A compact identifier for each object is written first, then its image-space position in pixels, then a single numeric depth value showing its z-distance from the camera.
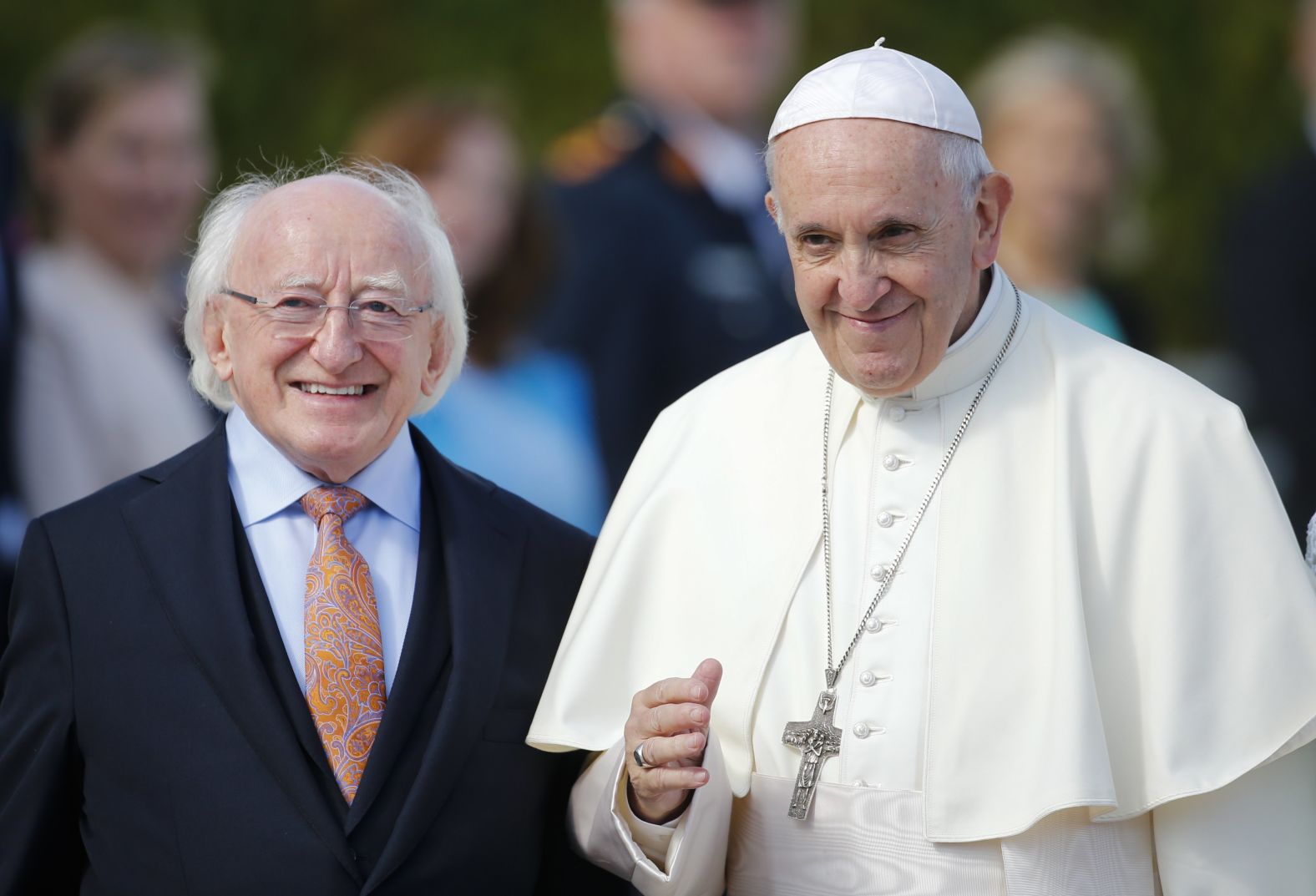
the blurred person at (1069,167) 14.49
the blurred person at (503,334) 12.76
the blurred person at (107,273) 12.09
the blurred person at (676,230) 13.49
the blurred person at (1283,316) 13.98
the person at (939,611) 5.75
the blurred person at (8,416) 10.93
